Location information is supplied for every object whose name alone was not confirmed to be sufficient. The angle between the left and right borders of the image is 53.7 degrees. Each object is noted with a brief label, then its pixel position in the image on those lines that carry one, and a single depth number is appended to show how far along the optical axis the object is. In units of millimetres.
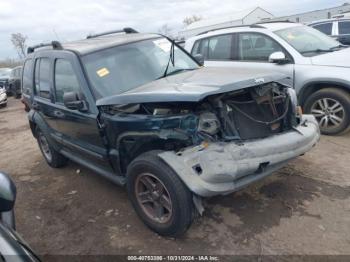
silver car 5566
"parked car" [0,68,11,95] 19700
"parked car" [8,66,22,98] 18469
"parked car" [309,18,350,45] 10680
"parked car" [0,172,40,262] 1817
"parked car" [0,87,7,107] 15359
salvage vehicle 3092
